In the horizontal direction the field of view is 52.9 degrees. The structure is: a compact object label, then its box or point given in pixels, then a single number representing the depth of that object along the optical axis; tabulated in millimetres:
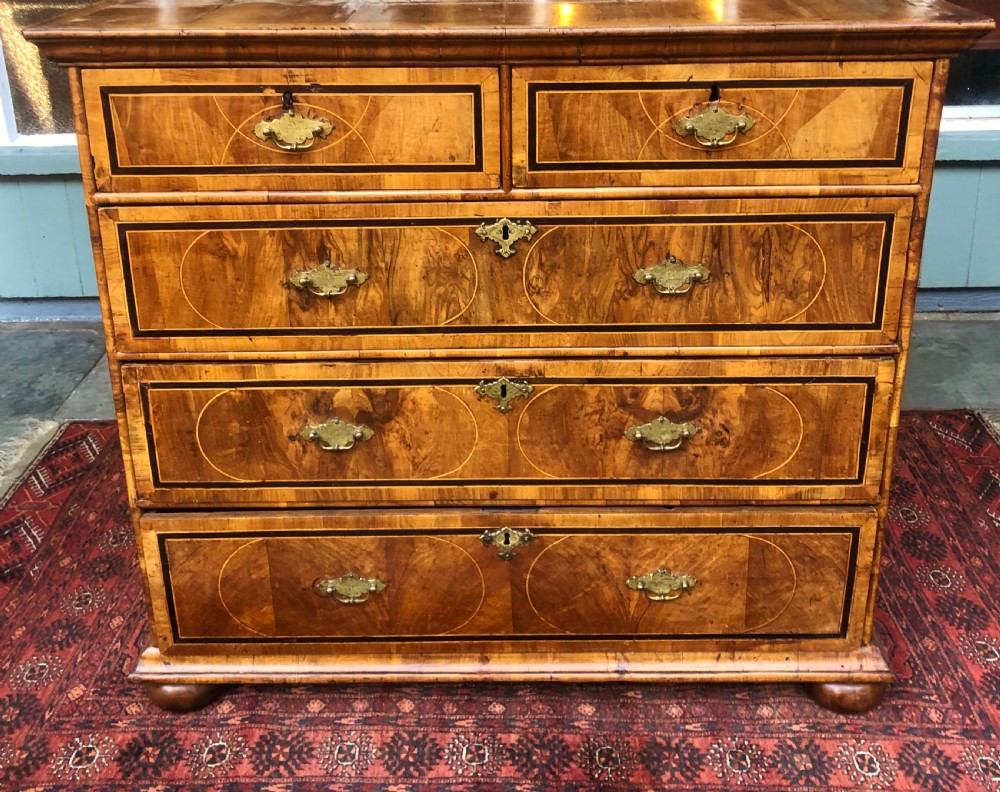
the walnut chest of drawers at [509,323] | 1422
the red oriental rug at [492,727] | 1697
